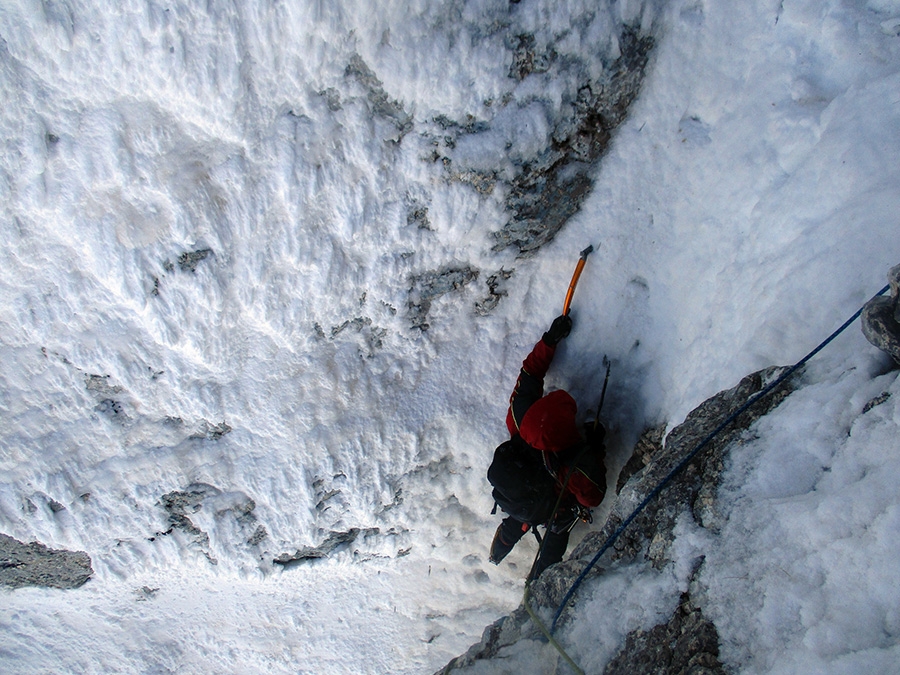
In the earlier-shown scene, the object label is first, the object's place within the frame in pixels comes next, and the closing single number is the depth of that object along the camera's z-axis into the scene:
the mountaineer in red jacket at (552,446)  3.27
